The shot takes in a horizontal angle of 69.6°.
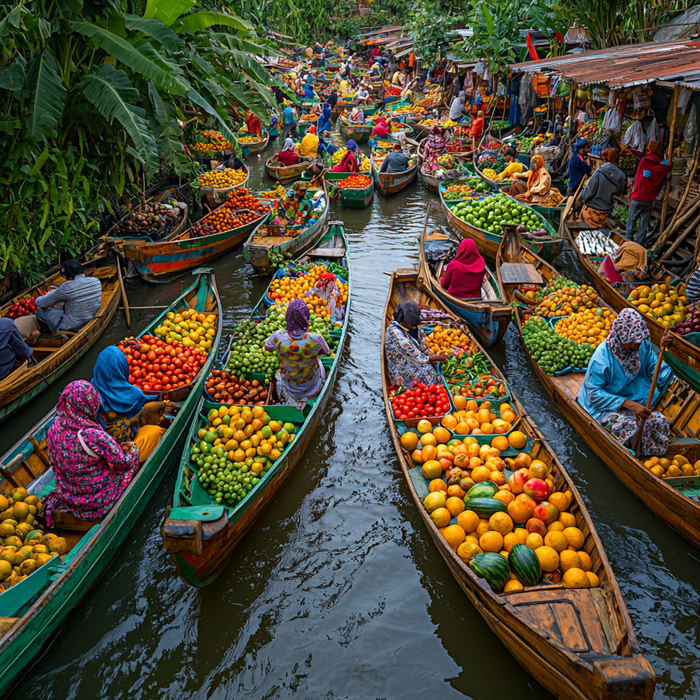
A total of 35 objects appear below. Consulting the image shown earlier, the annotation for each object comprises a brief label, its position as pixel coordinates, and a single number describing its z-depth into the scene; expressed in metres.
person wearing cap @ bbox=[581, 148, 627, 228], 10.24
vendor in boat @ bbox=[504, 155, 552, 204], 12.01
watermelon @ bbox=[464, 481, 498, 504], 4.42
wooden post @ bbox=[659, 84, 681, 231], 7.62
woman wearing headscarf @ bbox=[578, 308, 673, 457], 5.03
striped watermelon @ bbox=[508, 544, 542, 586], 3.78
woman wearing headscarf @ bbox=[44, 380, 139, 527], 4.16
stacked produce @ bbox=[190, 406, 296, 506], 4.84
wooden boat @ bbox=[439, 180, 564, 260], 9.84
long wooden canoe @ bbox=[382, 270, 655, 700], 2.89
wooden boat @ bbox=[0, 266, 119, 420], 6.68
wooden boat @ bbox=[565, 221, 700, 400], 6.12
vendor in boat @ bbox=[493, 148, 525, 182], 13.70
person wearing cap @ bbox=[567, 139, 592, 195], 11.87
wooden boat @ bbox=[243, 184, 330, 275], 10.34
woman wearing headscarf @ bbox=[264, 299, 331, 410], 5.63
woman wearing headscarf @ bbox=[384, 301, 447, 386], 6.19
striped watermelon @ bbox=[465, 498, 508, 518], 4.27
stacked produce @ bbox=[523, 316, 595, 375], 6.66
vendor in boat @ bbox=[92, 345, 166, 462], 4.96
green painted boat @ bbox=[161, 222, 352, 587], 3.78
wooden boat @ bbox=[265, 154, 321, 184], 16.69
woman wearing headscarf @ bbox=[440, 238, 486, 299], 8.07
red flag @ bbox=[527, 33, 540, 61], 16.31
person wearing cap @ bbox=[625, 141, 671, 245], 8.92
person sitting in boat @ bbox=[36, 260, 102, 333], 7.86
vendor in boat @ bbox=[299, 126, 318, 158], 18.17
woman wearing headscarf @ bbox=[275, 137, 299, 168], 16.84
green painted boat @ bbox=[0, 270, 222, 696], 3.66
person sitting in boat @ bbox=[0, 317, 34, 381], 6.54
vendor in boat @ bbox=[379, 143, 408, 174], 15.91
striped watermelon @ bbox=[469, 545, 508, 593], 3.81
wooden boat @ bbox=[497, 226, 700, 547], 4.59
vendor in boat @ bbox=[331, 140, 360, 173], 15.64
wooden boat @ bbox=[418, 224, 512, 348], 7.32
